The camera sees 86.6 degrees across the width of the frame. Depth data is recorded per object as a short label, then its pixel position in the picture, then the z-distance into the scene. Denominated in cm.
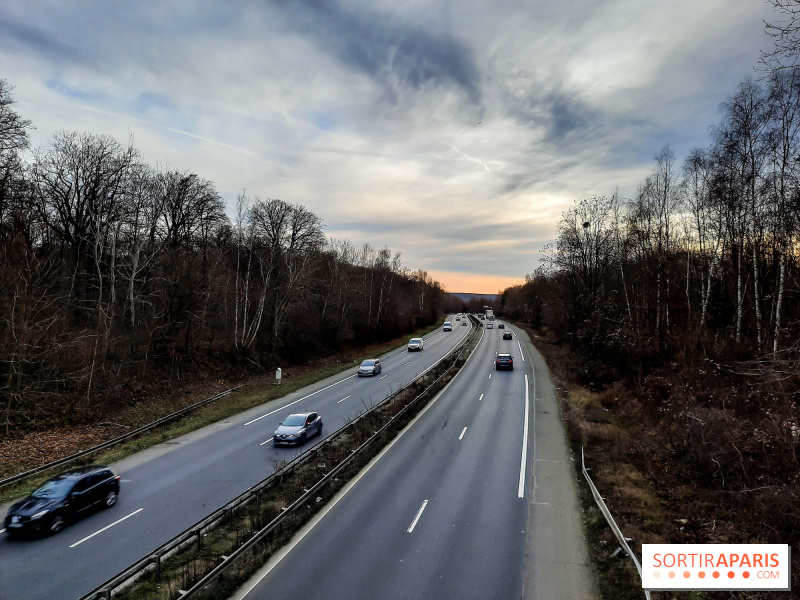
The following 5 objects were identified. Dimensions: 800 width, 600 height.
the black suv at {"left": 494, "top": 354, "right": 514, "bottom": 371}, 3922
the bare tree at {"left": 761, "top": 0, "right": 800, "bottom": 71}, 727
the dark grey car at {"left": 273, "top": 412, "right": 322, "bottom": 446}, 1941
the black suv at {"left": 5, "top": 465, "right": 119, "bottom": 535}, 1151
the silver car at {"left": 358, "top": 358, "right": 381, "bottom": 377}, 3706
